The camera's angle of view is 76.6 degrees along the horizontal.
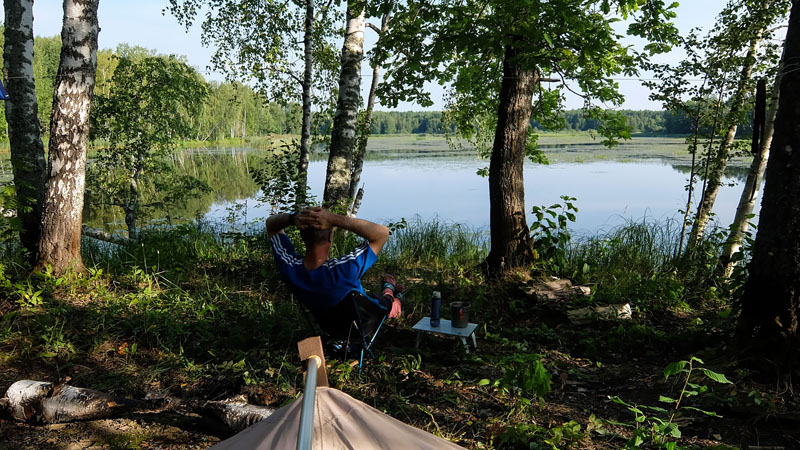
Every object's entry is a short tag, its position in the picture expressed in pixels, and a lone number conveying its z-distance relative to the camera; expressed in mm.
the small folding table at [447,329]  4078
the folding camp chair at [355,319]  3324
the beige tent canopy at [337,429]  998
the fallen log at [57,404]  3170
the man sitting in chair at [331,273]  3188
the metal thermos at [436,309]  4246
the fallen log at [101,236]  7639
